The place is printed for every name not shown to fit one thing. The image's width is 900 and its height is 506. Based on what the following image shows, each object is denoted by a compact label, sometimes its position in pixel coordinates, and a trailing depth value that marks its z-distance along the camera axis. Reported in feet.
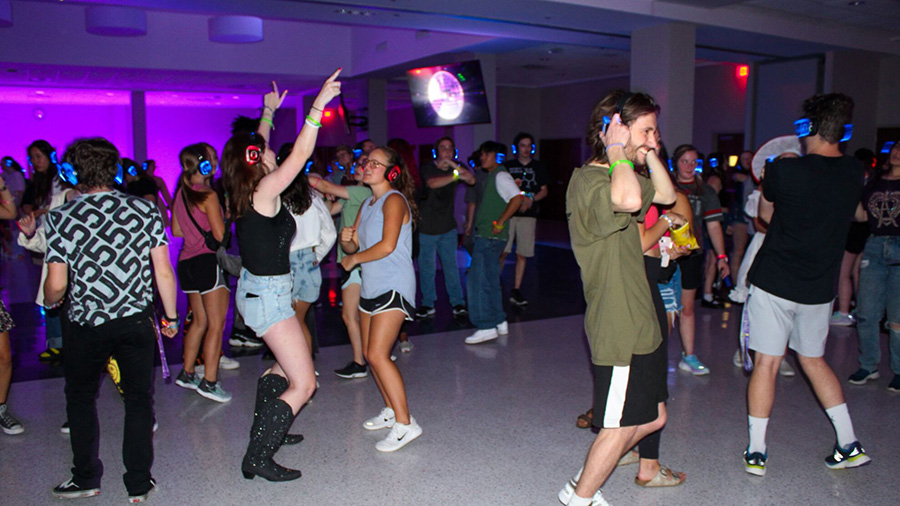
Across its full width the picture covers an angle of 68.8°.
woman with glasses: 10.61
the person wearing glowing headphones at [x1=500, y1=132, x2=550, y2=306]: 22.59
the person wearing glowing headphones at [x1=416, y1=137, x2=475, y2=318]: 20.16
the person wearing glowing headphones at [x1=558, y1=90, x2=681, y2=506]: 7.29
